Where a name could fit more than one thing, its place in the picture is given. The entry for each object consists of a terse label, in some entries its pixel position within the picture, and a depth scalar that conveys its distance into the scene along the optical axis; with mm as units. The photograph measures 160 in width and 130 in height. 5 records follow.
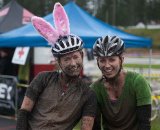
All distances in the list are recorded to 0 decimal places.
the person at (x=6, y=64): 14388
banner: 13004
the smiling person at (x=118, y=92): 3867
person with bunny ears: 3829
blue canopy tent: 11930
